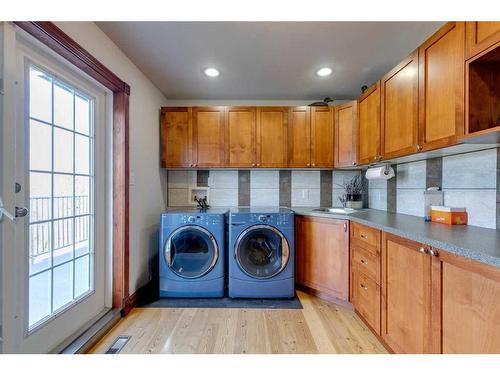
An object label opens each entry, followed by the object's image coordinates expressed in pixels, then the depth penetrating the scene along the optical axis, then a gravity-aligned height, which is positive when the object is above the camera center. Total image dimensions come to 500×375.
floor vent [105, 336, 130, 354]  1.55 -1.11
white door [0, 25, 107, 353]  1.15 -0.08
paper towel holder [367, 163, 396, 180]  2.21 +0.16
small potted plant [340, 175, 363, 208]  2.82 -0.07
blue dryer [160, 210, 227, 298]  2.29 -0.70
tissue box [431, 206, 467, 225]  1.57 -0.19
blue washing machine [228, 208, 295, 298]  2.29 -0.73
